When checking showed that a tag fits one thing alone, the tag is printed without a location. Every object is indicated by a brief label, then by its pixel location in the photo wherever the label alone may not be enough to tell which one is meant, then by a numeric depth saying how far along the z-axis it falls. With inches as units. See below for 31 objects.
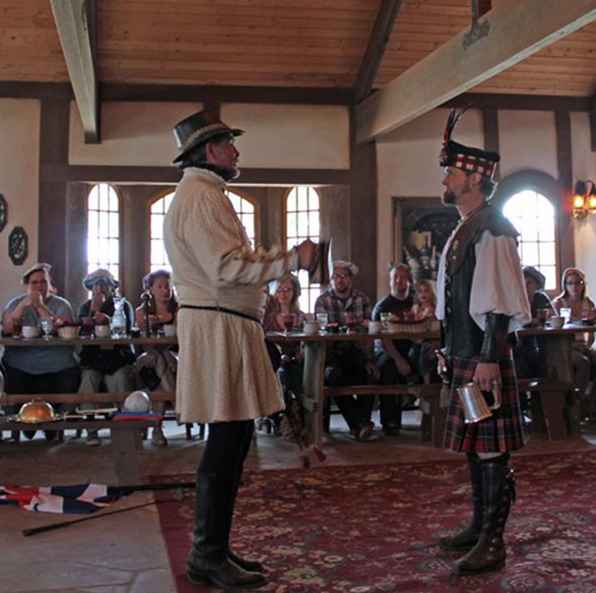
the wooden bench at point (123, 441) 163.0
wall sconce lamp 338.3
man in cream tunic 100.6
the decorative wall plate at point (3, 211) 308.5
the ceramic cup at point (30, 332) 206.4
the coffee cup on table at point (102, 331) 208.2
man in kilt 107.5
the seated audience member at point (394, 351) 234.1
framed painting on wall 329.7
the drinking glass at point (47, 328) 207.9
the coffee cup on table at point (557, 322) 220.6
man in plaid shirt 227.1
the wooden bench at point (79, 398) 204.2
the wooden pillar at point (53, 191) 309.1
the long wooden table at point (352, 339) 203.9
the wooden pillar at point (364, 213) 325.7
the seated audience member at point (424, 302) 244.4
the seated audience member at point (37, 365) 224.1
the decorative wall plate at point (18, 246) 307.7
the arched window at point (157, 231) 392.8
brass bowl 166.2
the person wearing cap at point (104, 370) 222.8
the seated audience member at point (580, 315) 244.2
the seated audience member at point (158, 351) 219.6
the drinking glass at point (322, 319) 222.8
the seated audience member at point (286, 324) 228.5
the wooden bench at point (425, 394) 209.5
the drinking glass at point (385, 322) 215.6
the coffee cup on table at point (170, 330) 208.5
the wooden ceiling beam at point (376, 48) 286.7
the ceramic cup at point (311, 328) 212.2
